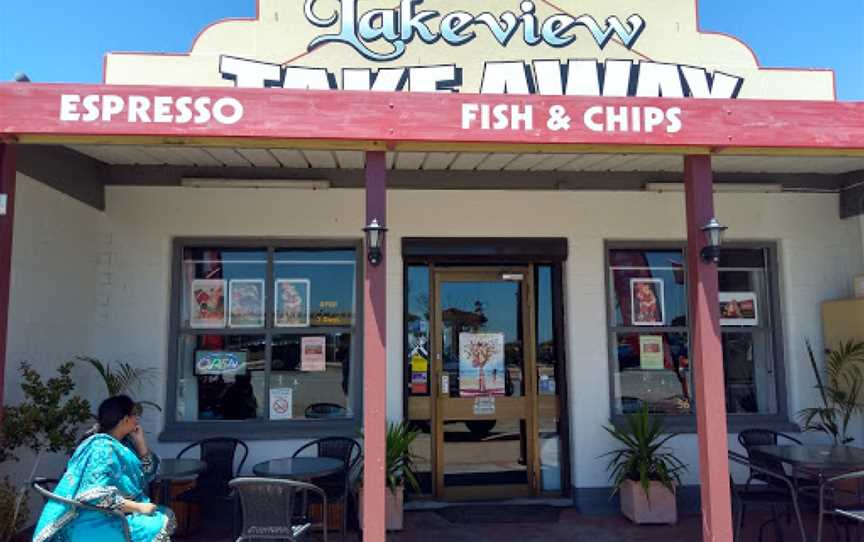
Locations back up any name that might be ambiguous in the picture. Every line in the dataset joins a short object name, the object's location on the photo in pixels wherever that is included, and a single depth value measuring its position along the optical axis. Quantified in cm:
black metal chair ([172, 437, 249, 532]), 633
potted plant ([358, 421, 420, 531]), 613
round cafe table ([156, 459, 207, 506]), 547
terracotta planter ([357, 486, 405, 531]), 613
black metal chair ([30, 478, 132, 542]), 361
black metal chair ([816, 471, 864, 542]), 467
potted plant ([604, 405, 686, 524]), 636
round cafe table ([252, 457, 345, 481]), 534
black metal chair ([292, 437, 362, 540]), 576
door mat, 650
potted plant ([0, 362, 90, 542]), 500
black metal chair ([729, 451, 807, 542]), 517
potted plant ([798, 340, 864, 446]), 686
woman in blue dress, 363
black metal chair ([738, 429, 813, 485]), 632
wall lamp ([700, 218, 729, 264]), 446
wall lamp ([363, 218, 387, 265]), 436
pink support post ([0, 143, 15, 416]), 432
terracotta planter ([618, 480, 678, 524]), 636
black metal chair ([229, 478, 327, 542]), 433
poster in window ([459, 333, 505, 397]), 720
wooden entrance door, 709
